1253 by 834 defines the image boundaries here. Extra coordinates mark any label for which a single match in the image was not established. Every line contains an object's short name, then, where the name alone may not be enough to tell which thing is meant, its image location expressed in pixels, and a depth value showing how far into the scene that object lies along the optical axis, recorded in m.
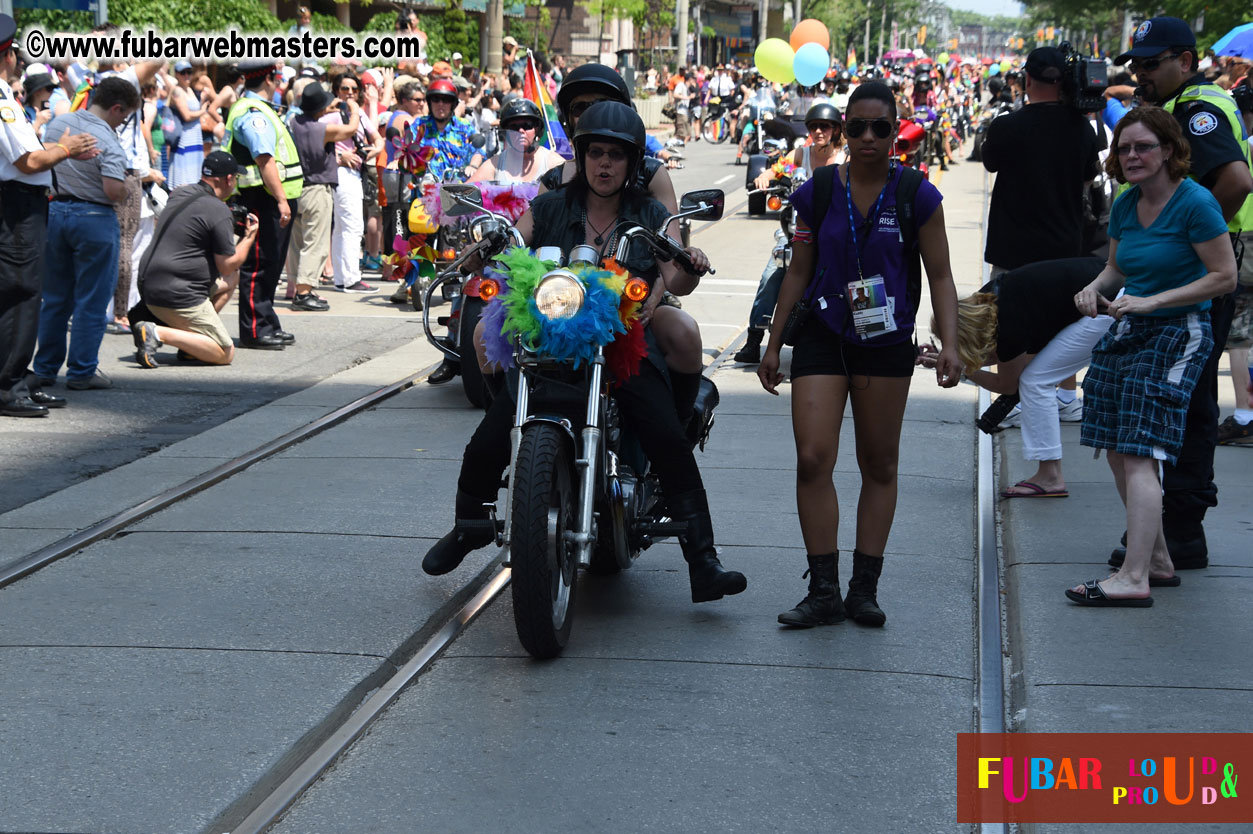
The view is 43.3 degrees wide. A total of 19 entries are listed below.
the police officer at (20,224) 8.33
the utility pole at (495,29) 35.16
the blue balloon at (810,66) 22.50
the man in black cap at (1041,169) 7.80
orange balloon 26.66
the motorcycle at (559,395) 4.62
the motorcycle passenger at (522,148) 9.74
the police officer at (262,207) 11.10
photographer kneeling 10.12
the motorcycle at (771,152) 12.30
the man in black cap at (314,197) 12.88
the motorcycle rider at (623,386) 5.13
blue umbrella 10.12
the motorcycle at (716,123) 41.28
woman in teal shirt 5.32
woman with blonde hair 6.82
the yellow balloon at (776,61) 24.97
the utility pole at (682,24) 52.14
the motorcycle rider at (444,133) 12.39
